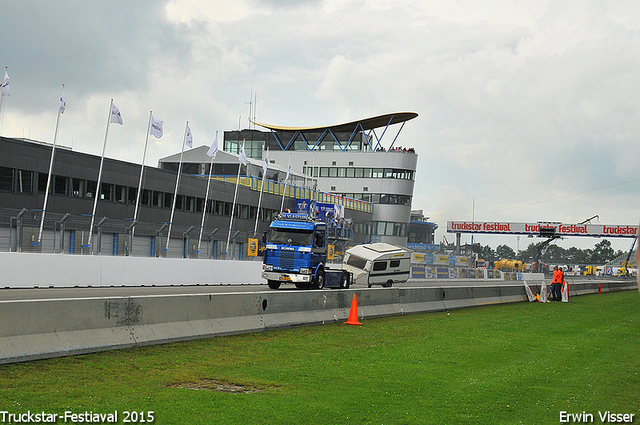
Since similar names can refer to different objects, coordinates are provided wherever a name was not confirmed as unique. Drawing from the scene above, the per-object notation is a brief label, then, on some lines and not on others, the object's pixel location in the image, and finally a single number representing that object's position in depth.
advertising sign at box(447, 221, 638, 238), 103.19
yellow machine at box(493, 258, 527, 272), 107.54
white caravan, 44.62
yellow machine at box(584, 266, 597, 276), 142.82
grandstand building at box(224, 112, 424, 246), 104.62
